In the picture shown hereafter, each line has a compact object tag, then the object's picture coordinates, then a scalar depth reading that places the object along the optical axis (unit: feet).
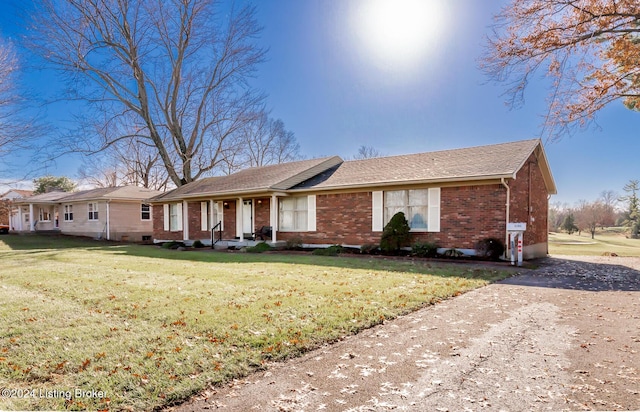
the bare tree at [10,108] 62.08
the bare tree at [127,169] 121.60
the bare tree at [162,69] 71.56
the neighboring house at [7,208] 101.35
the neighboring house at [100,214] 82.28
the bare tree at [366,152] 143.74
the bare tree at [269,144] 124.26
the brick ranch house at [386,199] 40.11
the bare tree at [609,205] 164.45
